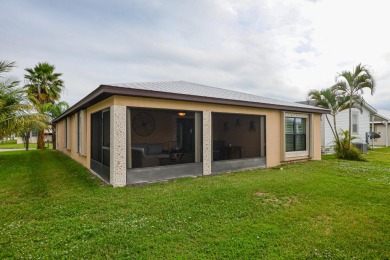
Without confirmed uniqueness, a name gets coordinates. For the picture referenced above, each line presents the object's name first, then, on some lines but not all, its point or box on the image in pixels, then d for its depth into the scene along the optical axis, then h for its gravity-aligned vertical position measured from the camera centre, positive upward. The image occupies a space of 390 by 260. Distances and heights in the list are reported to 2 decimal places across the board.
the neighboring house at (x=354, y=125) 15.16 +0.45
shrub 11.55 -1.03
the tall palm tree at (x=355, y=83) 11.51 +2.54
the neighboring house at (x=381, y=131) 21.93 -0.01
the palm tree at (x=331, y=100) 12.60 +1.78
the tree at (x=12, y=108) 10.50 +1.26
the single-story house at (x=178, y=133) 6.16 -0.01
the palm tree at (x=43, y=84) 18.33 +4.13
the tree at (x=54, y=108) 18.58 +2.10
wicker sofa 7.47 -0.88
